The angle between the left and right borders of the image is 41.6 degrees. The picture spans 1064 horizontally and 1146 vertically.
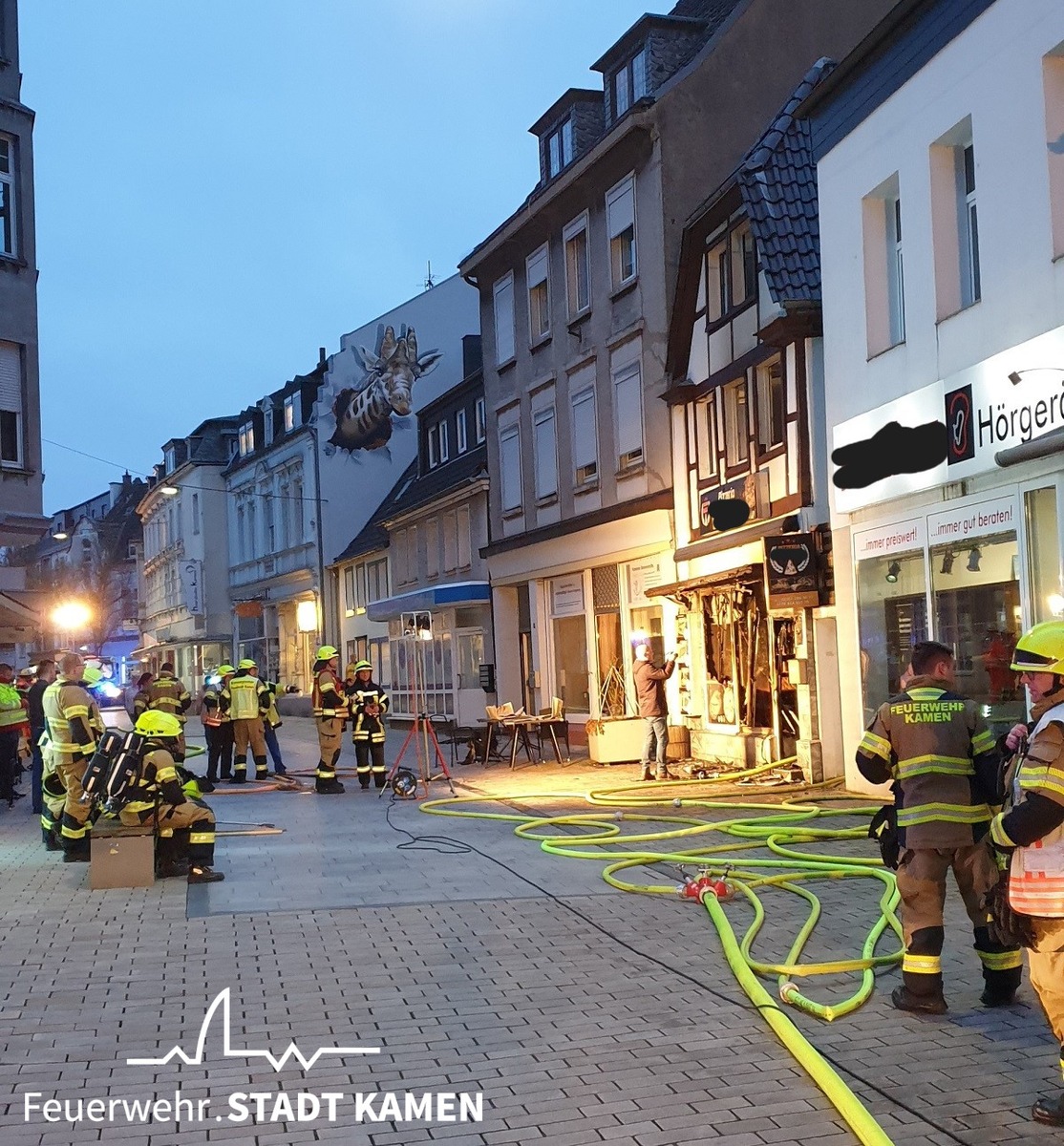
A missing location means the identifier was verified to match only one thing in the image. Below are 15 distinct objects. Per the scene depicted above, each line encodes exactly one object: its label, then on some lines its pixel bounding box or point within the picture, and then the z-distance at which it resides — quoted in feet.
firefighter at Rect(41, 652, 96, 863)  40.78
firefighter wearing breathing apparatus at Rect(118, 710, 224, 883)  36.73
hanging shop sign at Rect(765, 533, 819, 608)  54.95
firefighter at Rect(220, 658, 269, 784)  68.54
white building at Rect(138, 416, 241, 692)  190.19
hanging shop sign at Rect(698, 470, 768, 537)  63.10
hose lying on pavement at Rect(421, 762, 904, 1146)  21.66
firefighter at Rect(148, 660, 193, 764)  40.08
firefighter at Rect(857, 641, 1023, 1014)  21.80
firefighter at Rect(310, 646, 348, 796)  62.13
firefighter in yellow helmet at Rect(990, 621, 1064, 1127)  16.84
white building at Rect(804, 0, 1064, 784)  38.86
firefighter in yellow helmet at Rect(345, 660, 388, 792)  62.34
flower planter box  70.44
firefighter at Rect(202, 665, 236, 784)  69.56
